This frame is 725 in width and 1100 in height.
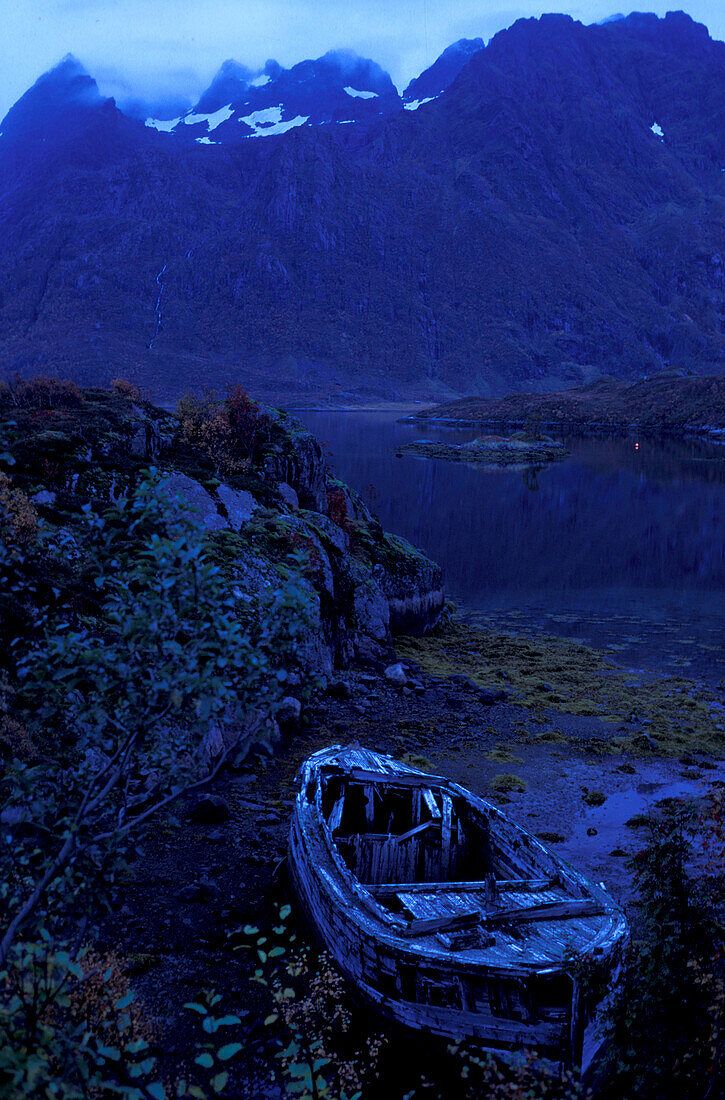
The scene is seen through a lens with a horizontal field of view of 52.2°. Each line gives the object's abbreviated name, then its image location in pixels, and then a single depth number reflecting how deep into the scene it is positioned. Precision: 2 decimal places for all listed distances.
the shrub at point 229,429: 24.14
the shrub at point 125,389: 26.64
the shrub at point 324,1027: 7.51
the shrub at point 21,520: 12.88
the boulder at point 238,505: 20.75
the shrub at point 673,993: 6.36
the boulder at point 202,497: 19.44
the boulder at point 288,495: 24.08
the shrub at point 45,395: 23.62
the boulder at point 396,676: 20.73
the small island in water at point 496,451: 94.75
